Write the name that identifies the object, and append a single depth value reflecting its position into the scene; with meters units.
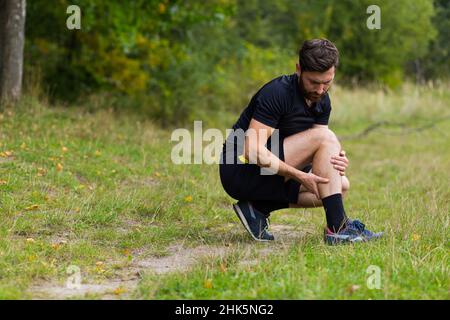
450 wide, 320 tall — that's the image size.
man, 9.32
